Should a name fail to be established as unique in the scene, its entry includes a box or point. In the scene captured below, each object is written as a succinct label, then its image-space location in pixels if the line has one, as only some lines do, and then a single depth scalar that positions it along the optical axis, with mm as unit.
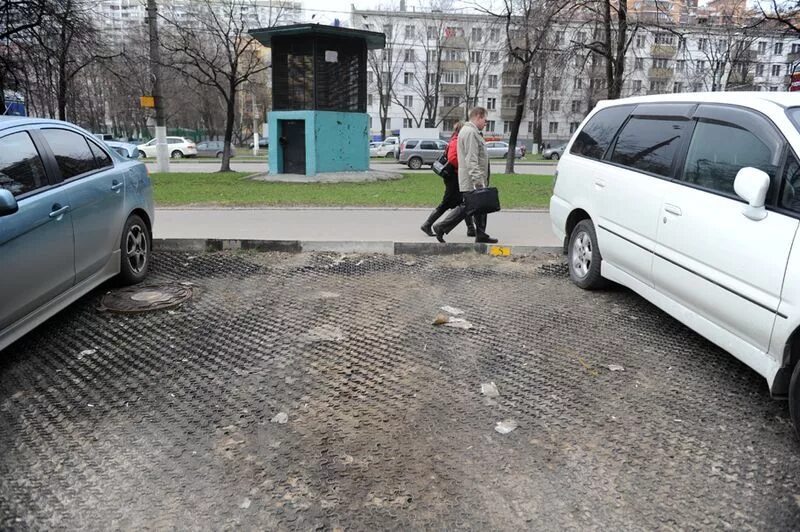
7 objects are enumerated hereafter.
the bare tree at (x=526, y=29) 18031
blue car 3908
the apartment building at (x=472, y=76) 43500
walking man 7582
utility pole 21188
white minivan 3361
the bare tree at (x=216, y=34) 23516
